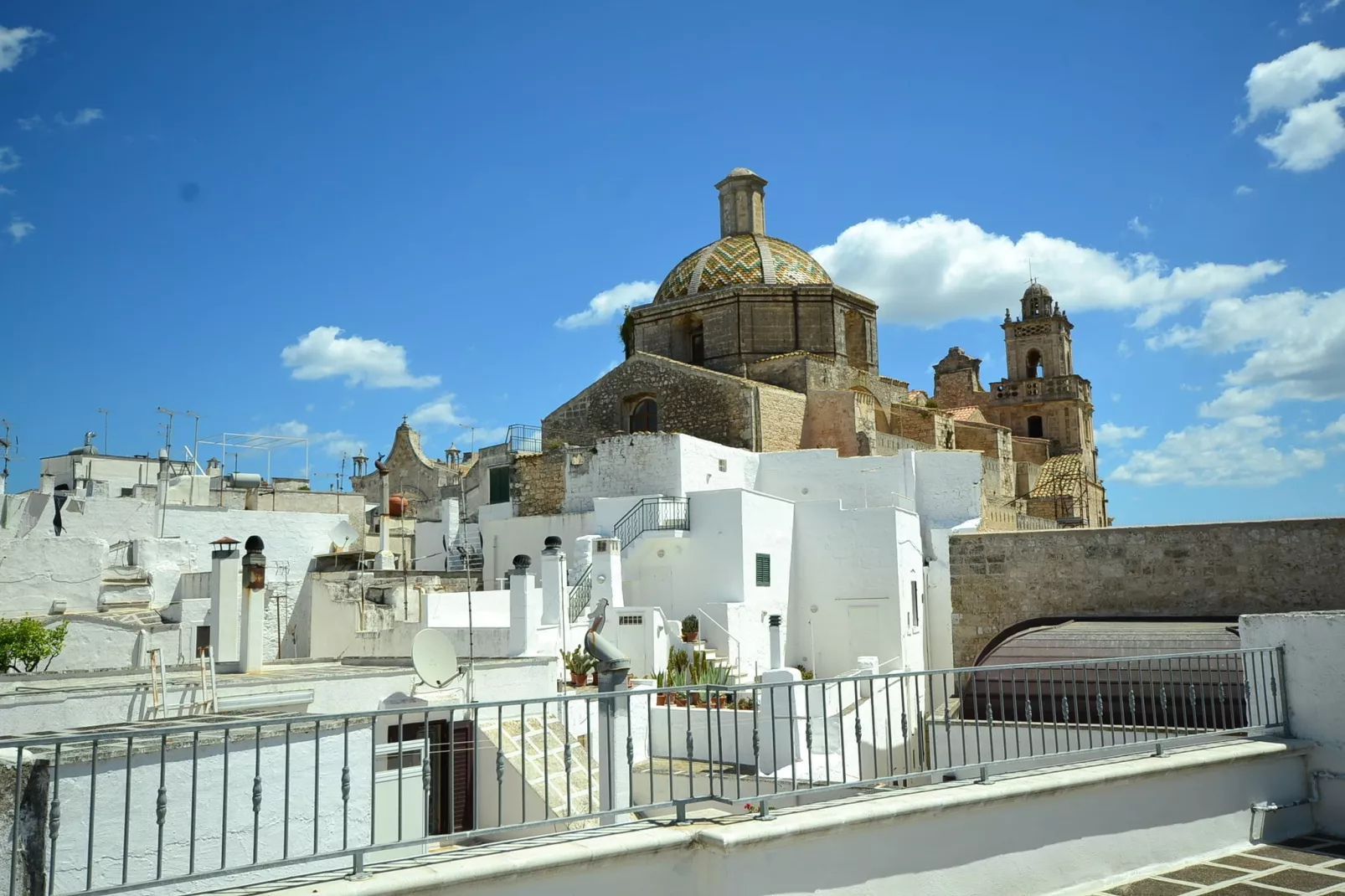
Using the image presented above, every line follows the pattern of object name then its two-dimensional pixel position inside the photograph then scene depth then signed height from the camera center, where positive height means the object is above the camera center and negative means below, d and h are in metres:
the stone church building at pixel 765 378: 28.38 +6.29
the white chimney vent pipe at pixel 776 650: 18.92 -0.83
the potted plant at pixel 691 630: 20.39 -0.47
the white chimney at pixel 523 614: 17.05 -0.09
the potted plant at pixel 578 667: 17.91 -1.00
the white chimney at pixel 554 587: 18.11 +0.34
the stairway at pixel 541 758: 10.93 -1.63
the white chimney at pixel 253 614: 13.19 -0.01
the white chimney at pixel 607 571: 20.64 +0.67
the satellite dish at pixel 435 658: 11.41 -0.52
